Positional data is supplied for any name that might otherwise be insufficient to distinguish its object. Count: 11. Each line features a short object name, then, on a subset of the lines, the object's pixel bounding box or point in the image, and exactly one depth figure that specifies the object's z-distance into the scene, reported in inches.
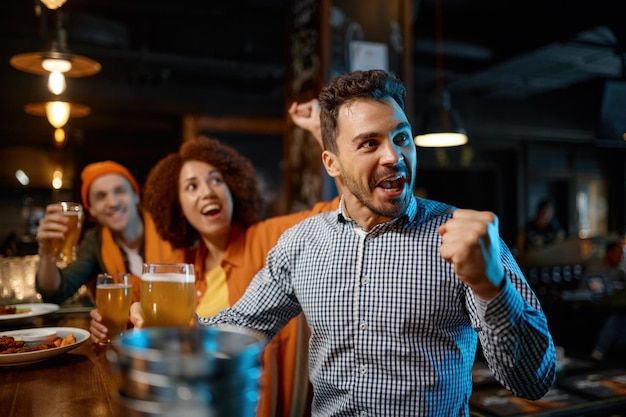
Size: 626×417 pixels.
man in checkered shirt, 59.8
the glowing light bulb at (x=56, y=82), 113.2
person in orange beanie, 105.2
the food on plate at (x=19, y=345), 59.7
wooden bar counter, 46.8
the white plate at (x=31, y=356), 56.9
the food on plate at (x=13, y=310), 80.7
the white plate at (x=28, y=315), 77.4
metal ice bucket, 22.7
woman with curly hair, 87.7
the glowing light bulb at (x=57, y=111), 126.9
